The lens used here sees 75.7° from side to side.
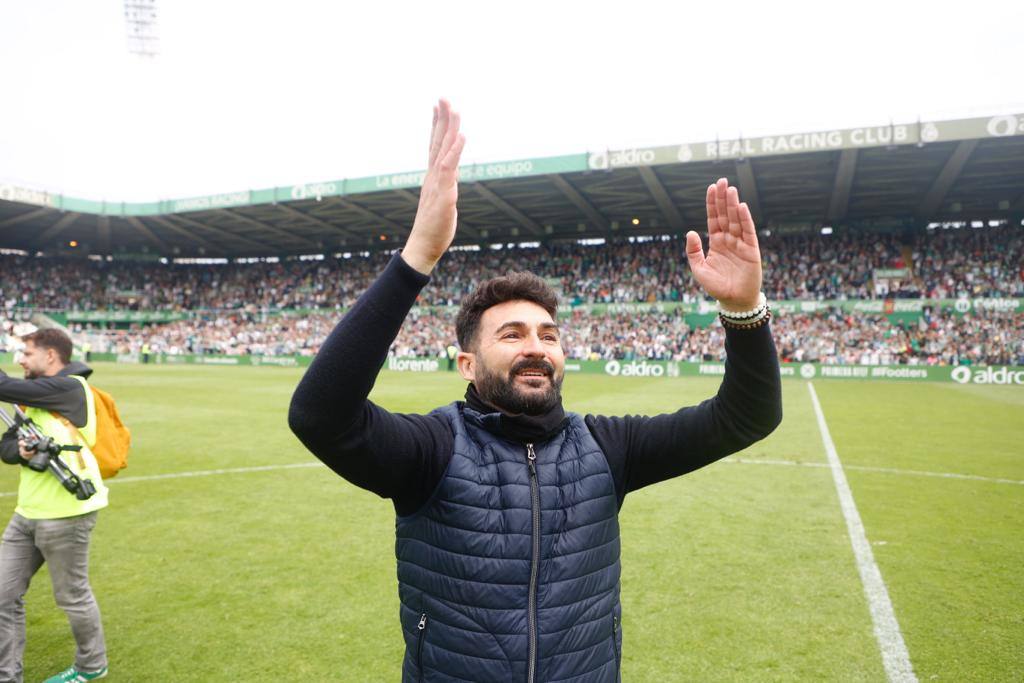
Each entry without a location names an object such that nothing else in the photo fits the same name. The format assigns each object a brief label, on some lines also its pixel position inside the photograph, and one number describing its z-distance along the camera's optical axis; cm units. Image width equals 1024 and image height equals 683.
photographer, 391
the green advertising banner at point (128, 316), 5334
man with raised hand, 201
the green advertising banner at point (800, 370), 2791
